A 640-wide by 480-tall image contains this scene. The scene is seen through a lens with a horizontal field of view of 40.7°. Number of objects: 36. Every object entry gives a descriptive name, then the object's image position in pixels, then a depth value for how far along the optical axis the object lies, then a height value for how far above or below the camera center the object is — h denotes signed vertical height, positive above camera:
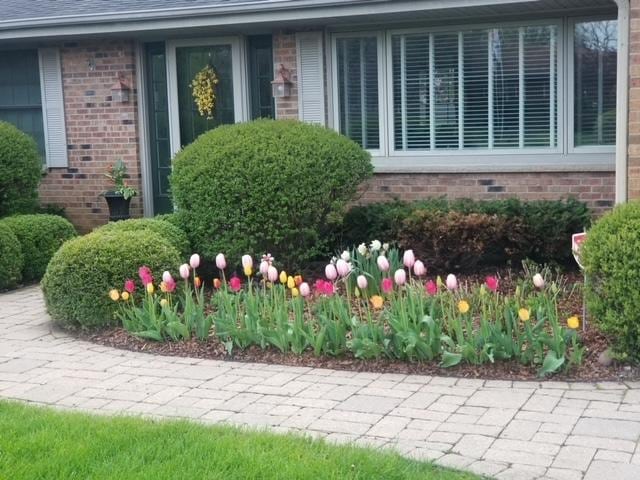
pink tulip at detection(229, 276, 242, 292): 7.00 -1.05
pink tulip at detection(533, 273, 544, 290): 6.22 -0.99
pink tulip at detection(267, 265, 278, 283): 6.90 -0.97
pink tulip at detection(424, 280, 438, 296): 6.47 -1.06
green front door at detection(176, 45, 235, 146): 11.35 +0.90
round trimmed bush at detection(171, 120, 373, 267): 8.62 -0.34
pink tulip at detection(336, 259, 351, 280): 6.61 -0.89
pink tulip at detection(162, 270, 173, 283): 7.12 -0.99
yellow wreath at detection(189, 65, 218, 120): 11.33 +0.87
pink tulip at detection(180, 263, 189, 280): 7.25 -0.96
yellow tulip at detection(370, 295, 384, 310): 6.25 -1.10
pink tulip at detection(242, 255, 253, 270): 7.16 -0.90
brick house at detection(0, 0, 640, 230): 9.60 +0.82
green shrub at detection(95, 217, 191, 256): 8.52 -0.70
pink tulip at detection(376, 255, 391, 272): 6.69 -0.88
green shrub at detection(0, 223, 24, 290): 9.73 -1.09
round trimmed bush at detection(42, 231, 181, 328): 7.55 -1.01
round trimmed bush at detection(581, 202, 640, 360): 5.77 -0.94
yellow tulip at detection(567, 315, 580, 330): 5.85 -1.22
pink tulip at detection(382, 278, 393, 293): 6.39 -1.01
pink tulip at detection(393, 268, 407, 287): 6.36 -0.94
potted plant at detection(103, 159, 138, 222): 11.56 -0.47
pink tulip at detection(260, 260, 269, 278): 7.07 -0.93
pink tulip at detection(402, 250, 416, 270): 6.66 -0.86
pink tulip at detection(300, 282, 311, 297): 6.64 -1.05
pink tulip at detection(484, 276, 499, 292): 6.27 -1.01
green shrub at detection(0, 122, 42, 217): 10.90 -0.11
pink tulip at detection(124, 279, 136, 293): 7.24 -1.08
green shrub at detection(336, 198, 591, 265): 8.88 -0.82
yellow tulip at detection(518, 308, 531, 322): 5.86 -1.16
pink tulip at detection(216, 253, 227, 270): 7.32 -0.91
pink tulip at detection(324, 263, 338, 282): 6.63 -0.93
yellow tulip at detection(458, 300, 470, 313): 6.09 -1.13
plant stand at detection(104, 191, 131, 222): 11.55 -0.63
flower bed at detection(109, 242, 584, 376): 6.11 -1.32
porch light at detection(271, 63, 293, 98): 10.69 +0.85
